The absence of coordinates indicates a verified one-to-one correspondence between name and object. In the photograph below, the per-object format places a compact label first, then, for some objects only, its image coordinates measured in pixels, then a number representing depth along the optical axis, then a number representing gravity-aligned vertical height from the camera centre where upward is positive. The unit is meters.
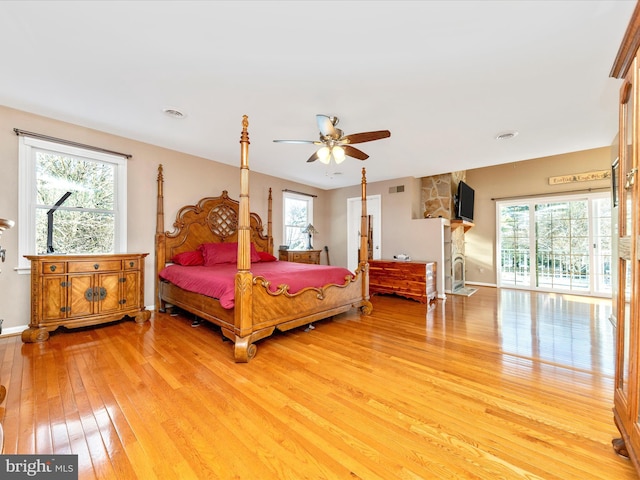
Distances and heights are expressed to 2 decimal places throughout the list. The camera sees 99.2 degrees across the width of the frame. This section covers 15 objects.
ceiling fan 2.70 +1.08
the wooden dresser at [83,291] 2.86 -0.56
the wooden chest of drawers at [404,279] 4.88 -0.70
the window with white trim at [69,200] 3.11 +0.53
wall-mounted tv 5.75 +0.86
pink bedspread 2.85 -0.42
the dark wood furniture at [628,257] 1.18 -0.08
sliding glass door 5.34 -0.05
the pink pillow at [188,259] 4.05 -0.26
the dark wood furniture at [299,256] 5.71 -0.30
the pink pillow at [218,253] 4.22 -0.17
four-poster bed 2.55 -0.49
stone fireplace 5.73 +0.68
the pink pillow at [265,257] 4.95 -0.28
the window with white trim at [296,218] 6.22 +0.57
